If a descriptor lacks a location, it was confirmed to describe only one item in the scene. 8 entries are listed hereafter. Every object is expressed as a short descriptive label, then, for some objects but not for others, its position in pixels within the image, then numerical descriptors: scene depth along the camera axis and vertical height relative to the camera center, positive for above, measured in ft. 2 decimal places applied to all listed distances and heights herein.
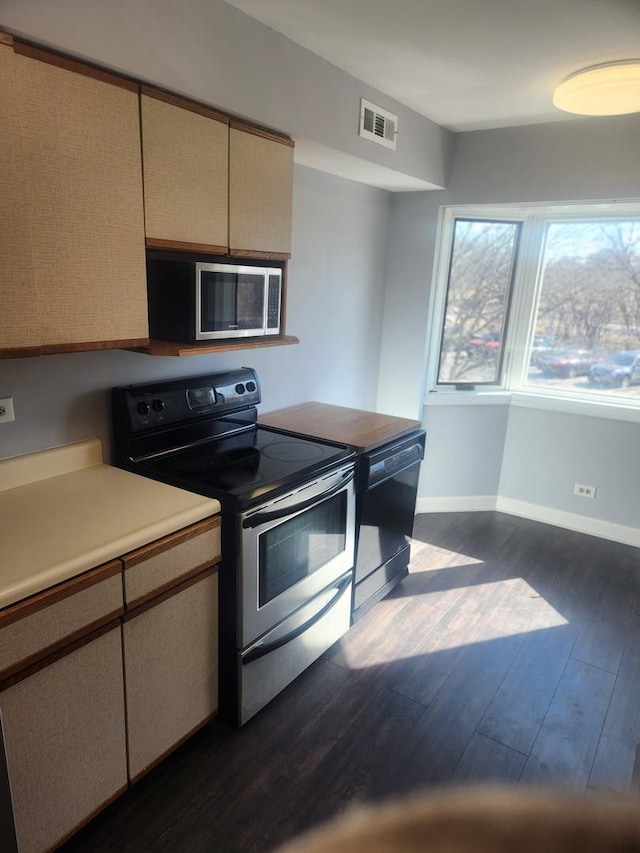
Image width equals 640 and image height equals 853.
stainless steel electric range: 6.16 -2.60
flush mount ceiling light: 6.86 +2.63
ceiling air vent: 8.23 +2.47
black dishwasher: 8.21 -3.48
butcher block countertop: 8.39 -2.17
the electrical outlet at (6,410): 5.73 -1.41
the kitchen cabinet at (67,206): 4.57 +0.60
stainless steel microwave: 6.40 -0.20
